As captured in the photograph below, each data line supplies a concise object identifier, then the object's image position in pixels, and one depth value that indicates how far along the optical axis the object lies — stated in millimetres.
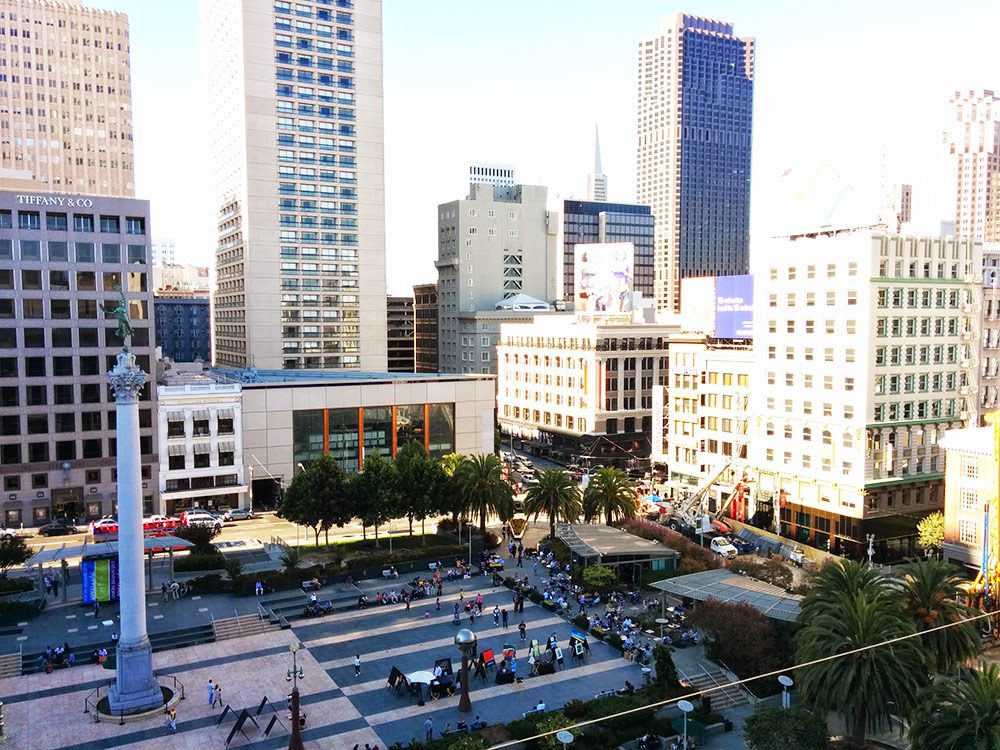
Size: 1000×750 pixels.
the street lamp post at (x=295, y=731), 39531
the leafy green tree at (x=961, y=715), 31250
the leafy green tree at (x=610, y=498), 75875
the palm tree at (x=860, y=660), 37406
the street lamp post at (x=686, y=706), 37619
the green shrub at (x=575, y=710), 43188
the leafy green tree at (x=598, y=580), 64062
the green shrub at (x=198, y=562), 67000
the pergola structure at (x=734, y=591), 51500
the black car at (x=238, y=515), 87312
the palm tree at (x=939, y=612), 43031
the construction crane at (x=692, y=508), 82812
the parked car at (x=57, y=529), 80375
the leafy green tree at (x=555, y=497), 74875
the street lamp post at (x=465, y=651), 43594
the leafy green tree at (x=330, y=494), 71250
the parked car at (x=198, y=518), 81812
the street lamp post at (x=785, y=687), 42244
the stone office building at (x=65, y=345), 83062
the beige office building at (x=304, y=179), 128500
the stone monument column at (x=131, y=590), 44906
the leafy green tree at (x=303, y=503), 71062
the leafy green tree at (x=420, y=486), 74062
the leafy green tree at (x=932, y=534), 70812
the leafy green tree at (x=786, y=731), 36312
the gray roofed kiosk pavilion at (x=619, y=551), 66250
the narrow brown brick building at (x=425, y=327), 185750
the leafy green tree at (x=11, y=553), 63353
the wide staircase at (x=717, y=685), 47031
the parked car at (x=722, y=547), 75312
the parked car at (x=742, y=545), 77625
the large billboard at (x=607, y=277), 122000
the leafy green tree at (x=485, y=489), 73938
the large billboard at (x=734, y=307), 94606
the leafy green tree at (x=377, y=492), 72062
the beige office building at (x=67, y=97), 164750
